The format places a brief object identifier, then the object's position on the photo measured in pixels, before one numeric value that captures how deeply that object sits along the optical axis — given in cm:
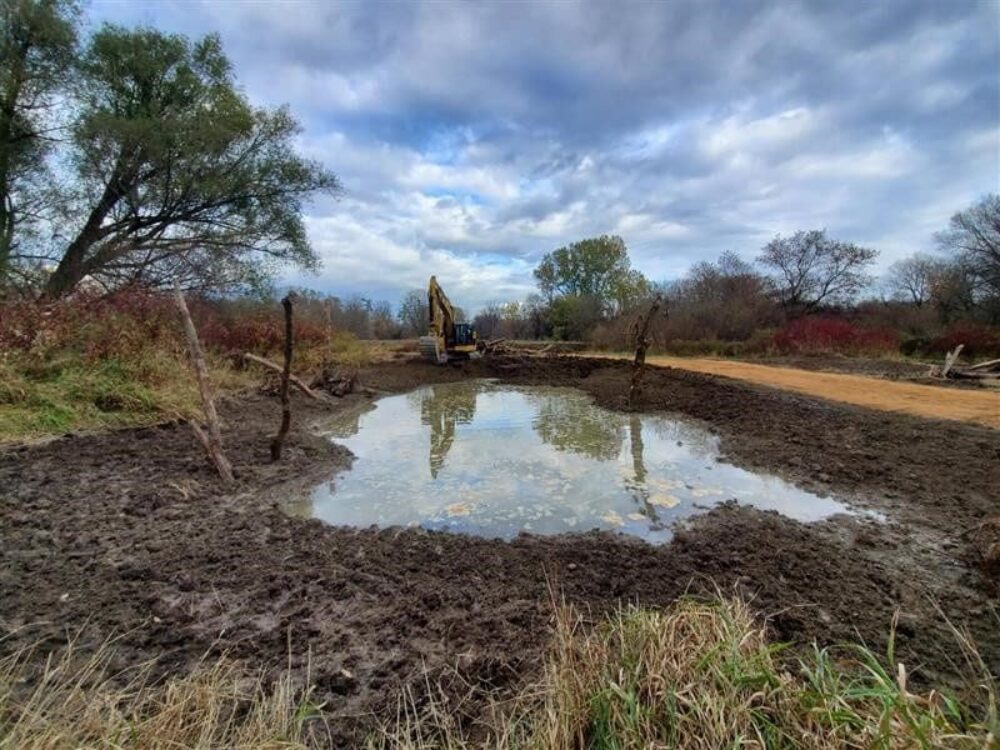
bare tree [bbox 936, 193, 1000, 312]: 2714
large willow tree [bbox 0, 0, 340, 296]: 1391
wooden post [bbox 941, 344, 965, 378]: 1457
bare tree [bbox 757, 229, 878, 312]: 3509
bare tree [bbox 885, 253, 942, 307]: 3873
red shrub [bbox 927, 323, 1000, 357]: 1880
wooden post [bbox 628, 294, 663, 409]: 1148
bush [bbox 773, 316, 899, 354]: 2252
